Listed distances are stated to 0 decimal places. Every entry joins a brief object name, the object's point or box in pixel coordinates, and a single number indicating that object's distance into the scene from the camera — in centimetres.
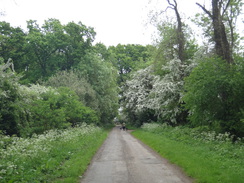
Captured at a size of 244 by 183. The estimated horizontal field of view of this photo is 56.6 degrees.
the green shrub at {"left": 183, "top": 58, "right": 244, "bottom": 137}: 1344
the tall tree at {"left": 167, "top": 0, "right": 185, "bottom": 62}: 2278
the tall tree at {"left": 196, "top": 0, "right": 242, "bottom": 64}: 1614
